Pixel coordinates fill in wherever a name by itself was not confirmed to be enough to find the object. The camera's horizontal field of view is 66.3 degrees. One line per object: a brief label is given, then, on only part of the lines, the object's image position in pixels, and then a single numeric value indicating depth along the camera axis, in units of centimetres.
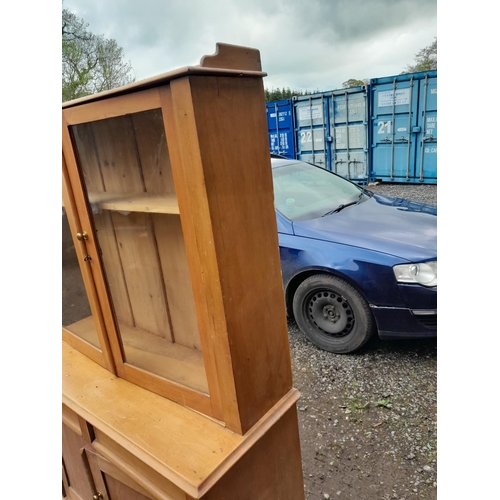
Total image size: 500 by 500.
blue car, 235
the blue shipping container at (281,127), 867
